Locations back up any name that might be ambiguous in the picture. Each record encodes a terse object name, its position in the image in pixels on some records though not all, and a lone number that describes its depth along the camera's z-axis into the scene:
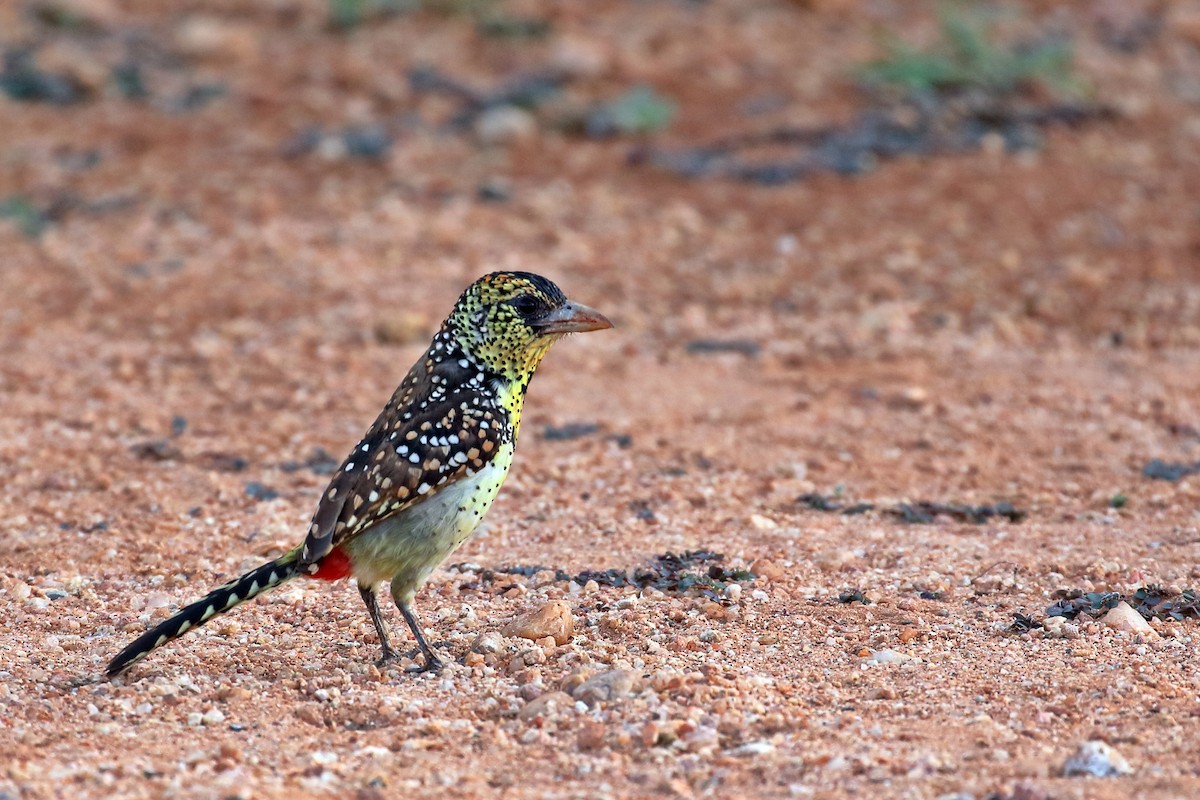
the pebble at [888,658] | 10.33
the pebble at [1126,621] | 10.65
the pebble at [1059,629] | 10.68
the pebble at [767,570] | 11.84
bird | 10.27
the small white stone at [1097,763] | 8.51
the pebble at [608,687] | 9.67
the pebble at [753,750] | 8.99
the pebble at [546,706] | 9.55
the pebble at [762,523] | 13.05
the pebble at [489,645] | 10.57
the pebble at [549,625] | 10.65
